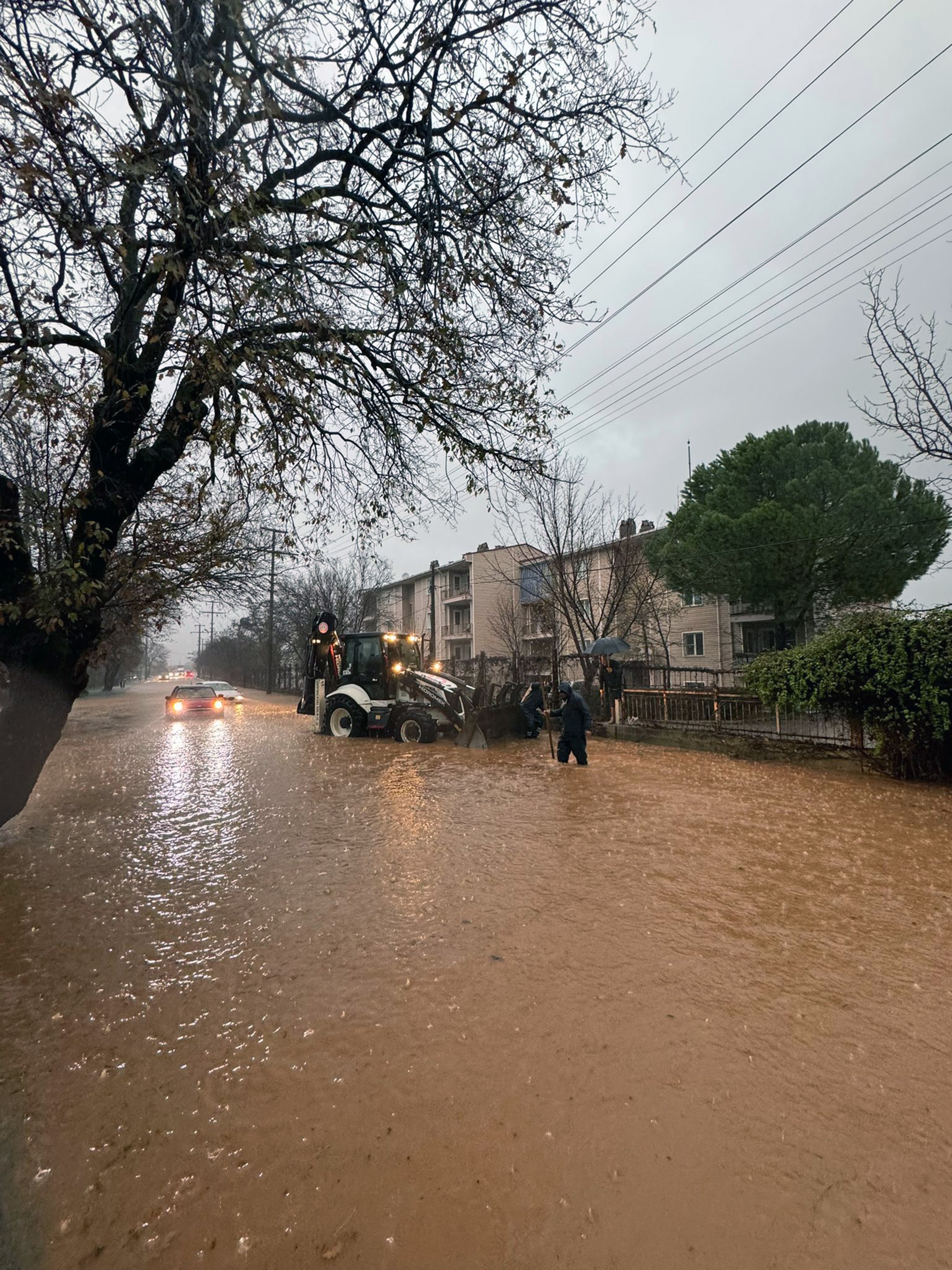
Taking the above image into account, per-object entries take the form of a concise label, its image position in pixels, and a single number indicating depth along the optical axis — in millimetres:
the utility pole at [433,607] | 25575
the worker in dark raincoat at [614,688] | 16344
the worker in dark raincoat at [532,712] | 15000
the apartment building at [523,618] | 27656
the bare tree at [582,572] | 18281
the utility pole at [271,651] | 38644
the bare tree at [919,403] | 8938
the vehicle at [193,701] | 25969
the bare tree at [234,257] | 3273
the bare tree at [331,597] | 37906
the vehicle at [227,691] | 35594
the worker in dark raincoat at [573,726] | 11484
